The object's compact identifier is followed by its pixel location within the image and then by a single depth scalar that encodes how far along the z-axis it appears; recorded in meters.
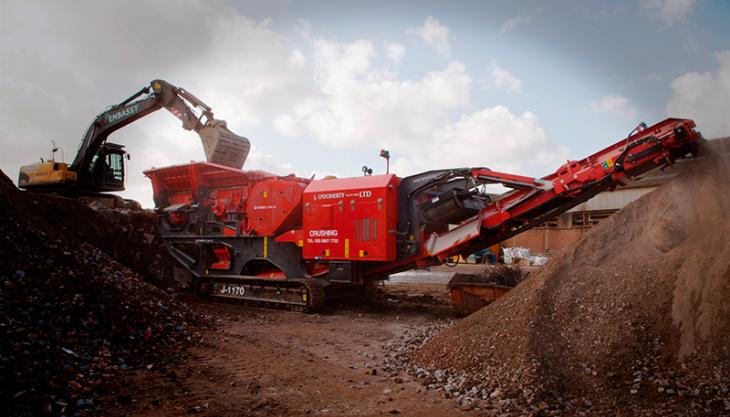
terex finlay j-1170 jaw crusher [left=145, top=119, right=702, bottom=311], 7.11
